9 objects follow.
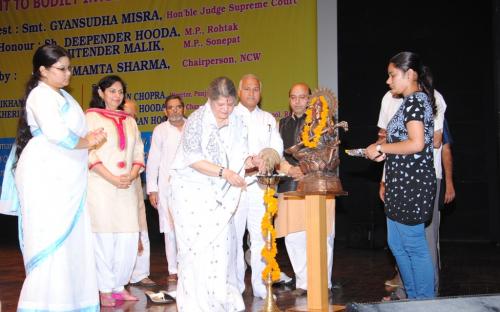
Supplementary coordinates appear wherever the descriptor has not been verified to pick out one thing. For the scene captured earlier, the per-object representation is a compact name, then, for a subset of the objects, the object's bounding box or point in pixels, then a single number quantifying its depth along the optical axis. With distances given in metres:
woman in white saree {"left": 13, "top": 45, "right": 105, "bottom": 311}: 3.78
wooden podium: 3.79
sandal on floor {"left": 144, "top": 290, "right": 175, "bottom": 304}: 4.76
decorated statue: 3.84
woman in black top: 3.55
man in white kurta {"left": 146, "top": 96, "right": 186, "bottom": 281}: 5.93
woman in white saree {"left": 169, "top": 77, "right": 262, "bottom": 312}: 3.97
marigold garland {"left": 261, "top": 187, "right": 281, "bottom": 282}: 3.96
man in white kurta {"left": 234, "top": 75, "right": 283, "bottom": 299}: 4.76
